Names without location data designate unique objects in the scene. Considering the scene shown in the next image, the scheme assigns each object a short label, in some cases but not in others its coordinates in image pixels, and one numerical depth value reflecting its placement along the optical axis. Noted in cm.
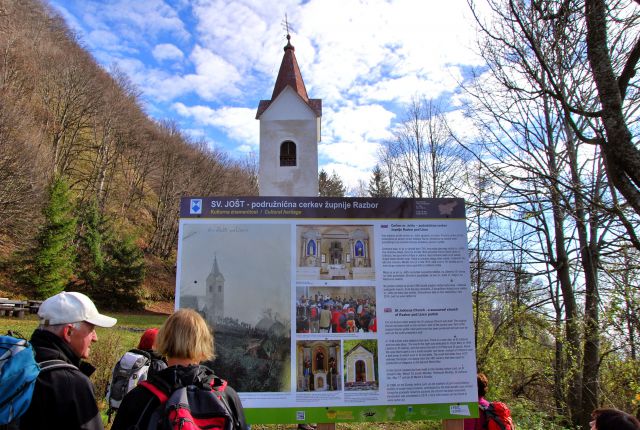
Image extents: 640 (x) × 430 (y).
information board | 394
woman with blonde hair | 205
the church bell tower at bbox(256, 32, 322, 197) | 1828
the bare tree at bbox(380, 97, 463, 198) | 2152
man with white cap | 208
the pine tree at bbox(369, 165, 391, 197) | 3517
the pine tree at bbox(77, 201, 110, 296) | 2586
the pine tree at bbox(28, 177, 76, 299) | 2150
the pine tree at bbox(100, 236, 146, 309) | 2605
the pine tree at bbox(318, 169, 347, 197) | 4985
